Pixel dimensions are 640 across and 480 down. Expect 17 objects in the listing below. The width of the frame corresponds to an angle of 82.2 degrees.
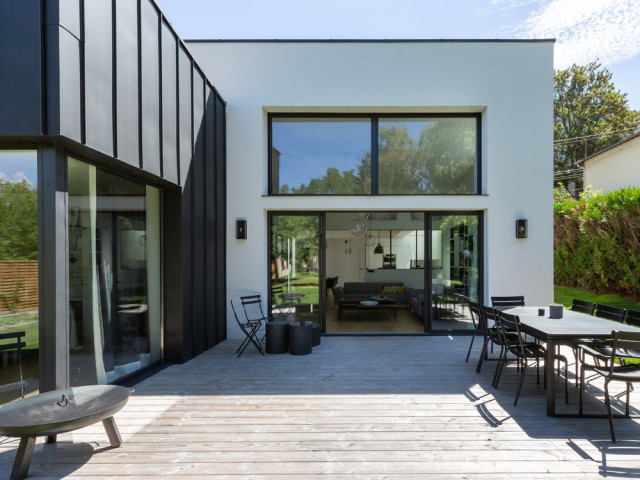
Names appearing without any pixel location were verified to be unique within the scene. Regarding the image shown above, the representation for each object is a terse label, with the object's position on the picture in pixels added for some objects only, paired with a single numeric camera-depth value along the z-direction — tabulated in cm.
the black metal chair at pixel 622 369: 306
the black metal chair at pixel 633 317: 409
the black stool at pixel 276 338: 573
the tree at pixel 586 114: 2303
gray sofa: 909
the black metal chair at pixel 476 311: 491
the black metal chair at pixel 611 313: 432
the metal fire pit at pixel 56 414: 239
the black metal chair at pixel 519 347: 382
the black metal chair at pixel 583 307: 494
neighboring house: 1277
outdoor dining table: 345
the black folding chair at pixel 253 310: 673
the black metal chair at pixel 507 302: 582
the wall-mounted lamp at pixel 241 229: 673
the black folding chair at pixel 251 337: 570
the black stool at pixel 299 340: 562
